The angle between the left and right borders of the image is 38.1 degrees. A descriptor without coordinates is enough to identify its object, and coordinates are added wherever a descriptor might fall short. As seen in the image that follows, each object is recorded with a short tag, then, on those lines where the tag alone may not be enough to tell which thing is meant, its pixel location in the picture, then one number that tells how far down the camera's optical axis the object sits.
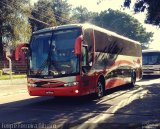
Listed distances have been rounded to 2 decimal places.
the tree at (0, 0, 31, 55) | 33.75
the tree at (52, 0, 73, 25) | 55.16
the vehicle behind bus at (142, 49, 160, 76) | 22.02
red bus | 8.70
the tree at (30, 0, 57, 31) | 49.01
